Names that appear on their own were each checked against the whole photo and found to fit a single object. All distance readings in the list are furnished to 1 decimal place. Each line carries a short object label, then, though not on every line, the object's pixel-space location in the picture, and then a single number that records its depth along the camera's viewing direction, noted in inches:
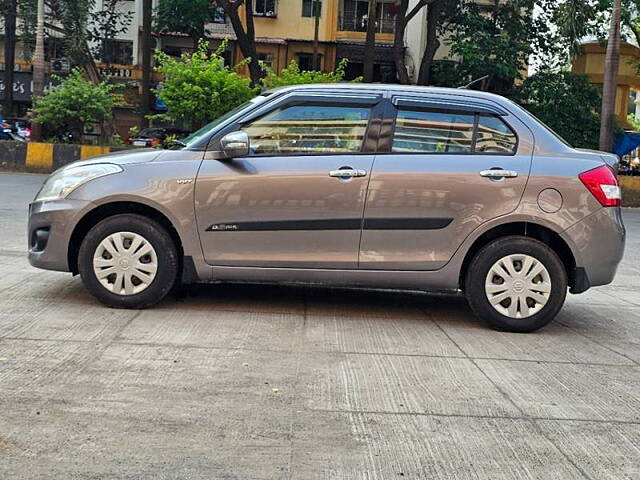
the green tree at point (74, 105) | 835.4
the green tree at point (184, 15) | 1421.0
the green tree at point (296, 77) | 827.4
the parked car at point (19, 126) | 1273.3
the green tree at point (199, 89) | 778.8
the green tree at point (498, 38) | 1233.4
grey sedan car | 230.5
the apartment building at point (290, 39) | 1608.0
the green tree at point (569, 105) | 1246.9
